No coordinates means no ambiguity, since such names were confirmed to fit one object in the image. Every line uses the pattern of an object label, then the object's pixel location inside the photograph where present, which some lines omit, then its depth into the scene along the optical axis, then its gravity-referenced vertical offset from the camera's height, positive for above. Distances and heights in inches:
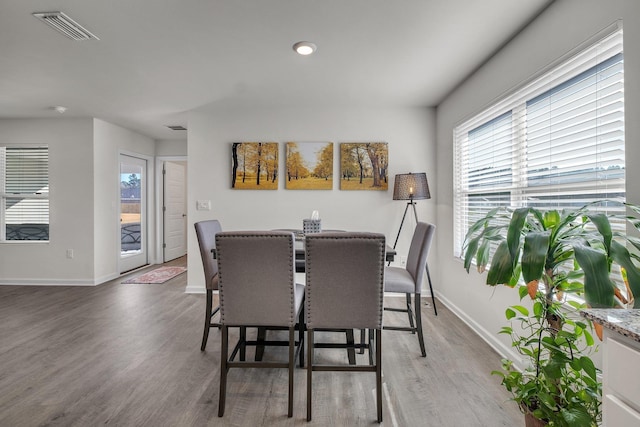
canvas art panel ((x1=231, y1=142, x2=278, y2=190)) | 156.5 +22.1
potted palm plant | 40.1 -11.1
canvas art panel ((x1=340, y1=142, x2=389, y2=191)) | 153.9 +20.4
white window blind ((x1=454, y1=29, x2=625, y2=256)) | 60.5 +17.3
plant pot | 50.4 -35.7
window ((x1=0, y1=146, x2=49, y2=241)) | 178.9 +7.2
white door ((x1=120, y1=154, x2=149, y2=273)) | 204.2 -5.2
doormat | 183.7 -44.1
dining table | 85.4 -13.3
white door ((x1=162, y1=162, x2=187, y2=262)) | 237.9 -3.8
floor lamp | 134.6 +8.7
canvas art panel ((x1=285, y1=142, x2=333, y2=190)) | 154.8 +20.6
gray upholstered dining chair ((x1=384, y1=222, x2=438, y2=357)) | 92.9 -22.2
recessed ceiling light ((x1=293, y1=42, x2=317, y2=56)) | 95.0 +49.5
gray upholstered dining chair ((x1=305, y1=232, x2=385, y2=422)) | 64.9 -17.1
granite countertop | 30.9 -12.2
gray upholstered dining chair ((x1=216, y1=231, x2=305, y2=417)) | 66.2 -17.3
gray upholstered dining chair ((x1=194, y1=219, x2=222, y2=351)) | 97.0 -19.9
